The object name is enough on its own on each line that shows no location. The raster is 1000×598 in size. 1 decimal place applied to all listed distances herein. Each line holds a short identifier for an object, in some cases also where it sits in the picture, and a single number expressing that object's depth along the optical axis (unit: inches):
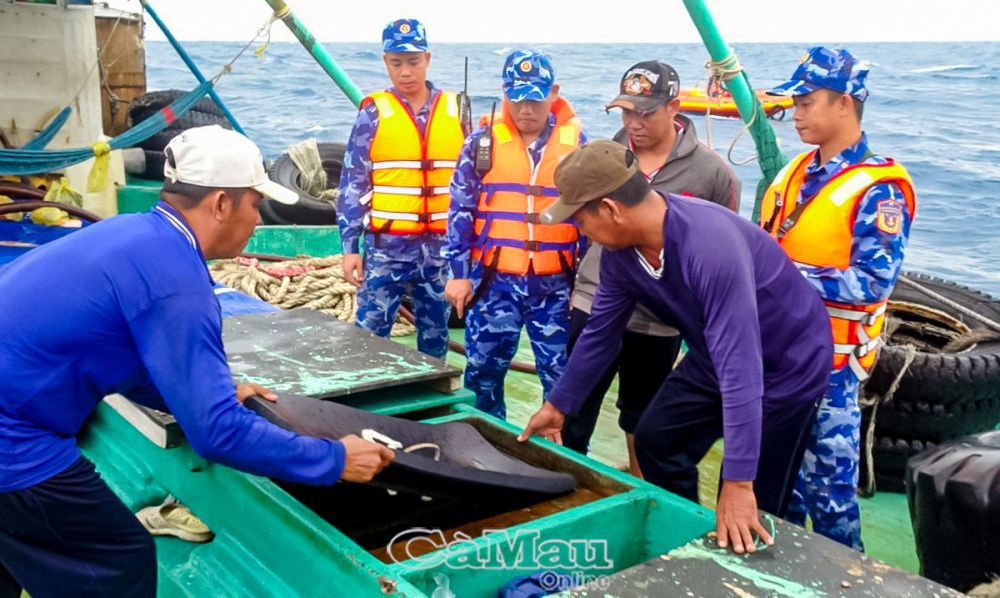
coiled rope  245.8
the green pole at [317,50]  267.3
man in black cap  134.2
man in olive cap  88.5
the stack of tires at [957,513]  97.7
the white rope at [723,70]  183.8
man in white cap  77.7
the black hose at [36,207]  226.7
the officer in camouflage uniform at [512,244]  147.7
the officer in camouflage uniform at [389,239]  170.6
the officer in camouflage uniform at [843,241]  110.3
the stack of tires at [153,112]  368.5
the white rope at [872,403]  146.8
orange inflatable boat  665.6
